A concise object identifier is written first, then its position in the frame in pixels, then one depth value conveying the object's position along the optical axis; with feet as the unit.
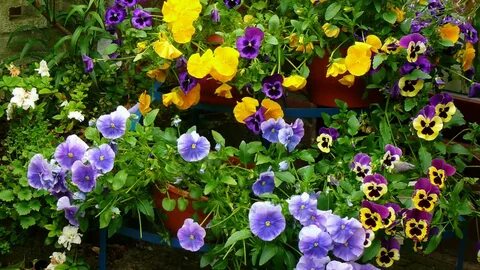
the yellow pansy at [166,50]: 7.82
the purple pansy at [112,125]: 7.33
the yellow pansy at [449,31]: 7.86
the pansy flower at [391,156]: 7.38
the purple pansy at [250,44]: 7.70
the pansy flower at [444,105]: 7.62
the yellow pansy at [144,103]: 8.58
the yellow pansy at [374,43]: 7.76
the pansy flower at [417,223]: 6.95
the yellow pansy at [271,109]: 7.81
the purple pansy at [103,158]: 7.22
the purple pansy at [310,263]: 6.63
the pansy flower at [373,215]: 6.77
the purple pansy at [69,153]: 7.31
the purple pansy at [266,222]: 6.68
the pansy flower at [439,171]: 7.25
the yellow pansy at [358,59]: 7.68
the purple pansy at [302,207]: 6.71
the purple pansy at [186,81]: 8.00
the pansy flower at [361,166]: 7.32
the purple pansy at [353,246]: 6.70
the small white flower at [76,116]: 9.20
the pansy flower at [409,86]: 7.75
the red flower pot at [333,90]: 8.30
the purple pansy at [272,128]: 7.59
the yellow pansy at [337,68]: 7.81
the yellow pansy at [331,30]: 7.91
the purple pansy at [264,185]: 7.23
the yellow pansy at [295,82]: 7.80
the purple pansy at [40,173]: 7.45
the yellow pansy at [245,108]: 7.80
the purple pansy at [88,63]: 8.88
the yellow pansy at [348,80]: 7.89
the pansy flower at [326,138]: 7.76
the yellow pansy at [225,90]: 7.99
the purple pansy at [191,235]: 7.04
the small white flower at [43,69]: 9.61
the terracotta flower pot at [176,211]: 7.49
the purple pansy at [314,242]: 6.55
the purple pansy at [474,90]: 8.07
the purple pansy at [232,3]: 8.21
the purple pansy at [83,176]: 7.19
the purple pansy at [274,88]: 7.77
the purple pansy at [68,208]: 7.55
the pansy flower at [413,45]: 7.53
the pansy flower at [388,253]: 7.11
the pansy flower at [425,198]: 6.98
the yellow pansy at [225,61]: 7.68
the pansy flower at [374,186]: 6.97
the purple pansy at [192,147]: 7.17
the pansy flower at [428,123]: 7.58
